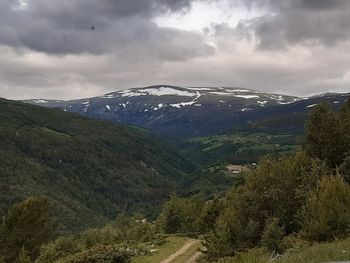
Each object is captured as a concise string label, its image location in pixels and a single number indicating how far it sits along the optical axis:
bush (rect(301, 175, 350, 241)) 28.00
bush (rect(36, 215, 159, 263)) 43.53
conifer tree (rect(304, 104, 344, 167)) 44.38
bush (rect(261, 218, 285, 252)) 32.75
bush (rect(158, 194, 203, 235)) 66.94
